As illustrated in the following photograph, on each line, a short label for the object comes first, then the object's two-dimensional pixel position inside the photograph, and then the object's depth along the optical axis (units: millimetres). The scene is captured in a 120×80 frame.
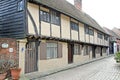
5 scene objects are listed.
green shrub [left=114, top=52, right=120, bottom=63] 8565
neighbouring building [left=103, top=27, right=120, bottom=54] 21058
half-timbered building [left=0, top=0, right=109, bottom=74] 5858
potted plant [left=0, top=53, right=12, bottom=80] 4507
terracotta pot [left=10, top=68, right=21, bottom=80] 4663
